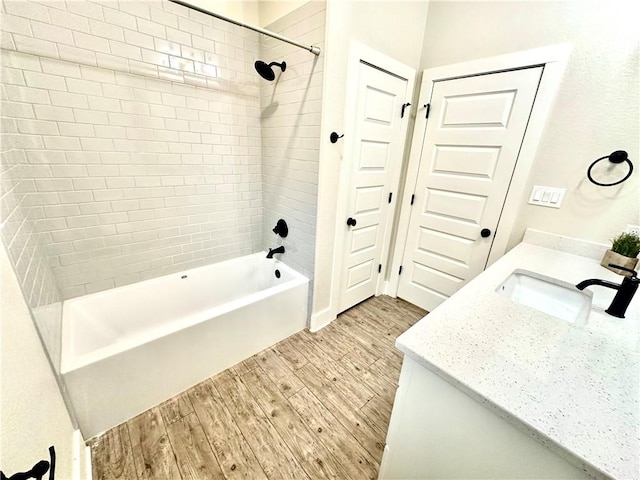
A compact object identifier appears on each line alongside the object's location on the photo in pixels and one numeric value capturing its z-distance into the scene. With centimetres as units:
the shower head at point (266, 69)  159
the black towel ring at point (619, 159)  135
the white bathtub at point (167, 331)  124
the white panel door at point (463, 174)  165
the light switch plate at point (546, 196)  159
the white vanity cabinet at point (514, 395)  55
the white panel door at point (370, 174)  177
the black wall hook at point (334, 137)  161
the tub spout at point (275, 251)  213
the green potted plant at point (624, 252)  128
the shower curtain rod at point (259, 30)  108
